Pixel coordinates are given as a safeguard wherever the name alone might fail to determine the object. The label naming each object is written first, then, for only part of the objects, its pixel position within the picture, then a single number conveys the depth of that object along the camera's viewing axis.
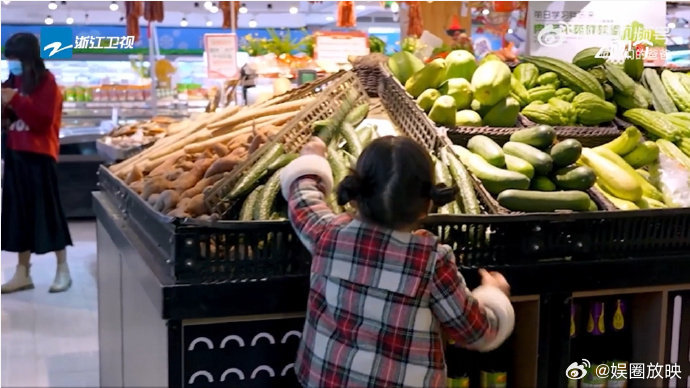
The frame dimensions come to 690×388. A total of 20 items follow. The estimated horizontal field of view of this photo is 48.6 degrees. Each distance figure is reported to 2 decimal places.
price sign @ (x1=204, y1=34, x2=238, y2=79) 4.49
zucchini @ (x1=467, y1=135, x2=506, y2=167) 2.25
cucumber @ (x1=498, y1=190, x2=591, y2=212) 2.09
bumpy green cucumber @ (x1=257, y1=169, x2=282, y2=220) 1.93
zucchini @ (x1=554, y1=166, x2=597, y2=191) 2.19
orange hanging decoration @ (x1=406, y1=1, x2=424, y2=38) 7.46
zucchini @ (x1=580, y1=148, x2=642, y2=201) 2.27
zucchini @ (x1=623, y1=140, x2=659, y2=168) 2.46
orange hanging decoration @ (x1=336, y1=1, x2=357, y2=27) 6.89
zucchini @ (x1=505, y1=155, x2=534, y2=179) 2.18
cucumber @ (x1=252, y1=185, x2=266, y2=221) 1.92
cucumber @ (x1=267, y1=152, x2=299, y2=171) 2.10
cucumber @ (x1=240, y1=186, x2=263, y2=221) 1.95
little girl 1.60
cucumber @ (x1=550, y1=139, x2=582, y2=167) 2.20
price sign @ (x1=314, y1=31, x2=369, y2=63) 4.36
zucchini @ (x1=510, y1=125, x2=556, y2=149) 2.28
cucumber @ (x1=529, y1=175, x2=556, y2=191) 2.21
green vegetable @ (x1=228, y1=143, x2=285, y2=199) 2.04
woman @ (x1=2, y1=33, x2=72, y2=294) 4.50
